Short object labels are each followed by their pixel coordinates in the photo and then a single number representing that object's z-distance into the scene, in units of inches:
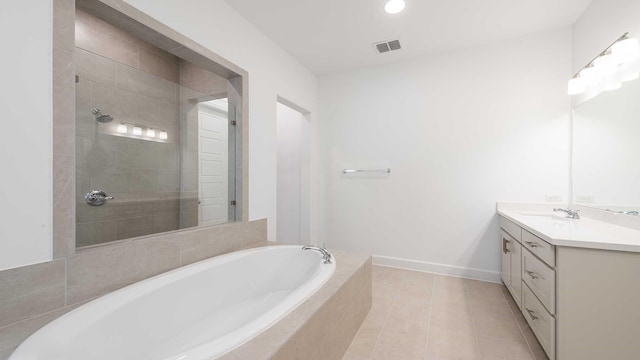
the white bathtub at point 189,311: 34.9
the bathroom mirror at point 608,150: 58.1
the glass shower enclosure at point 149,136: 57.7
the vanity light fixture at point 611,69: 57.6
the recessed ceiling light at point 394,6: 75.5
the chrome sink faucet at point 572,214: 74.3
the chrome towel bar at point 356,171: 115.4
